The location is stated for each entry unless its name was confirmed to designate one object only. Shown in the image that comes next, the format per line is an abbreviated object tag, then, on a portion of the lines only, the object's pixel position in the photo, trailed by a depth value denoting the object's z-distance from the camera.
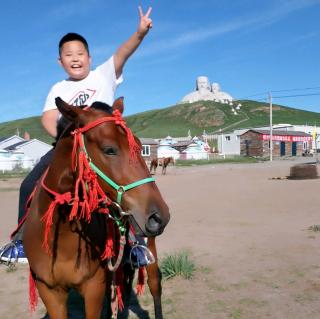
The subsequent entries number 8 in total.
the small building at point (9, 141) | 56.56
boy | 3.46
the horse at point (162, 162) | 32.49
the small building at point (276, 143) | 61.08
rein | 2.48
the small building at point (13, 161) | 42.24
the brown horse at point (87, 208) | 2.44
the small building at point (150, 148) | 58.76
